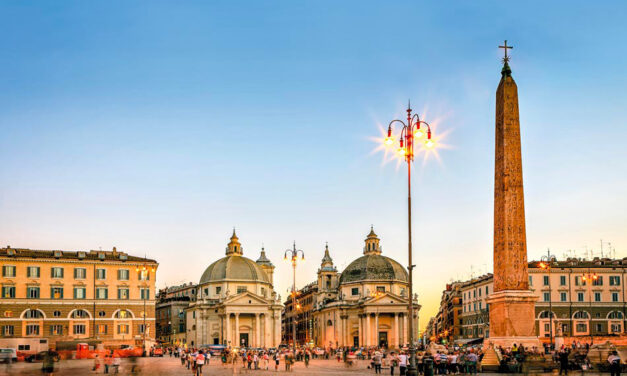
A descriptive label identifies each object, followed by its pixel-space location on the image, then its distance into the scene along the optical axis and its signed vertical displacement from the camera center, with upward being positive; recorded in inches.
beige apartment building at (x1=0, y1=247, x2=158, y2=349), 2687.0 +9.9
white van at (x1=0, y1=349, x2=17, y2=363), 1841.5 -142.5
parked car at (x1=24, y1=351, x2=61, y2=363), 2083.0 -162.0
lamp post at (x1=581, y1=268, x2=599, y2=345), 3067.2 -17.9
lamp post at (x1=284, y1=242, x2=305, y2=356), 1704.0 +88.9
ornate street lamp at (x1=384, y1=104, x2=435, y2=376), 889.5 +184.9
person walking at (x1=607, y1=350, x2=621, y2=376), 1009.8 -93.2
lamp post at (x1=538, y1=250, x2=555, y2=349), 3149.6 +158.2
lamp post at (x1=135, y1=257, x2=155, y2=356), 2837.1 +88.6
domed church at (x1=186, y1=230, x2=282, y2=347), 3769.7 -55.7
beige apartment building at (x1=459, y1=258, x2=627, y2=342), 3166.8 -17.8
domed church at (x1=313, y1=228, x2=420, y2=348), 3821.4 -49.1
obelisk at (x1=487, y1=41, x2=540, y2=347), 1352.1 +98.8
